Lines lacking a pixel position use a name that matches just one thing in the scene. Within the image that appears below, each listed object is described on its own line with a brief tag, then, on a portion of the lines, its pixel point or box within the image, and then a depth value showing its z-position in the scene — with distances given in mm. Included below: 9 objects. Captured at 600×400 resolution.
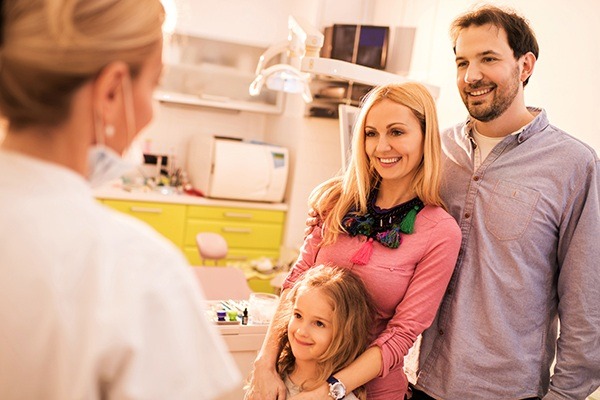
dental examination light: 2137
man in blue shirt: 1598
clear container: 2324
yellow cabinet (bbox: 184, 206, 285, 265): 4488
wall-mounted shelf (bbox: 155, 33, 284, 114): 4777
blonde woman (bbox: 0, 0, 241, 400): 708
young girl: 1632
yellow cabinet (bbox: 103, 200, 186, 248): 4297
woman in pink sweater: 1607
